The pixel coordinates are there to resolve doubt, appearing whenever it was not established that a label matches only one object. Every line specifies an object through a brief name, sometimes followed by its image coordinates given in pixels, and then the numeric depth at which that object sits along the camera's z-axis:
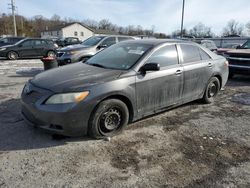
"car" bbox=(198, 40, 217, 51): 13.12
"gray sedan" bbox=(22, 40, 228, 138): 2.75
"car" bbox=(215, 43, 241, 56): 7.87
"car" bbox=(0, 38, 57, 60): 12.42
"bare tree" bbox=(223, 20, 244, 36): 64.29
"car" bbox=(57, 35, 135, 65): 7.41
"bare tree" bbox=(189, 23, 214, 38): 58.83
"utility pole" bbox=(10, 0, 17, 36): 31.68
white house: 59.18
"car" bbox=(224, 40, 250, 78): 6.70
